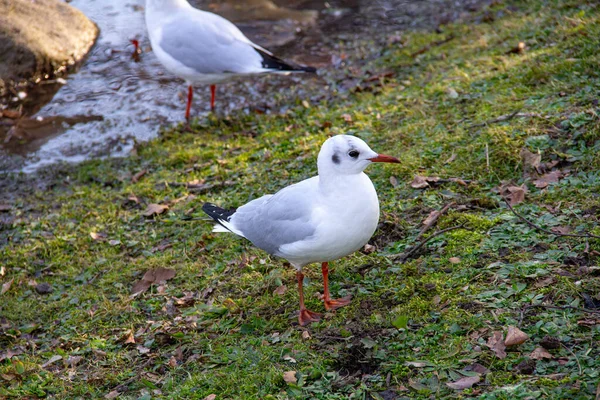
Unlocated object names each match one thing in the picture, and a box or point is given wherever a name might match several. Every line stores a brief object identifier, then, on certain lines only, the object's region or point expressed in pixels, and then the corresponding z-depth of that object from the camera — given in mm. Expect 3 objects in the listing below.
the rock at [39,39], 16812
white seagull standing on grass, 7449
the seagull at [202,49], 14422
